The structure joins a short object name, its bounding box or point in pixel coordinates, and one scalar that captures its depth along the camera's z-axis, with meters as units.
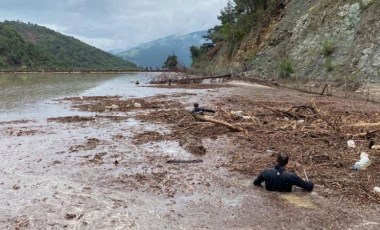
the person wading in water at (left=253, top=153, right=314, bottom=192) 8.11
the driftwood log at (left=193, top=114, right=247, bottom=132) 13.89
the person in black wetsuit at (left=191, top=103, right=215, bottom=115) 16.16
